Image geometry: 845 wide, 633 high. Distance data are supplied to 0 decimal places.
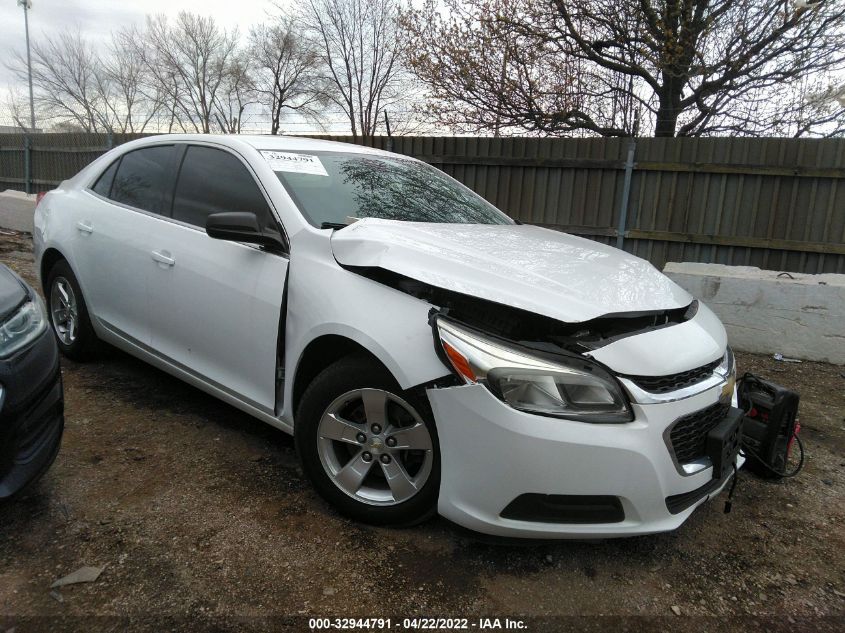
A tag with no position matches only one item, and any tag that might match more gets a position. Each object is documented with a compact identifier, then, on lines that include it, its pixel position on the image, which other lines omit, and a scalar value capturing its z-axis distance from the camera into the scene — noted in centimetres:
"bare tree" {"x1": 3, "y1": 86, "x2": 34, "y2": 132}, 3475
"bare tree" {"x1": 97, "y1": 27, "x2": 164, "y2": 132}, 3572
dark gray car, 205
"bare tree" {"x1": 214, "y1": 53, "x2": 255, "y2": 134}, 3503
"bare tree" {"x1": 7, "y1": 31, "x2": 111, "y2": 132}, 3462
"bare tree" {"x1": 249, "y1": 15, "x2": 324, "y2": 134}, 3102
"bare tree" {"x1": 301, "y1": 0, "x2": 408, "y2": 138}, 2773
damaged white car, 198
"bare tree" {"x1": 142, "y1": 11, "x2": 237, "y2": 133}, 3566
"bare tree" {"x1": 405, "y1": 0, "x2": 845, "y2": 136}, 991
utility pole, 3209
